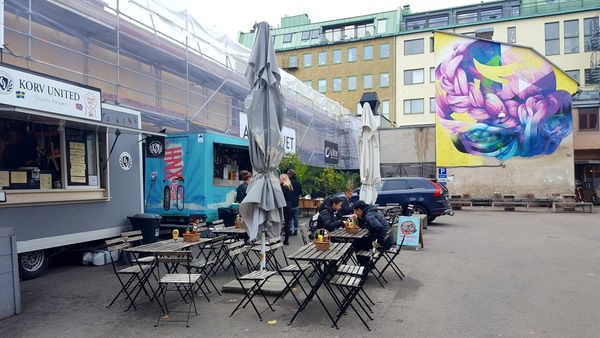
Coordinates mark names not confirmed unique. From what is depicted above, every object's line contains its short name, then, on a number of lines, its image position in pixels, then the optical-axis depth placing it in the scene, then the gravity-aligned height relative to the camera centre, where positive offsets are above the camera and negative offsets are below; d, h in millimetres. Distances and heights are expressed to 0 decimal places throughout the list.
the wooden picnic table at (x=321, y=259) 5082 -1073
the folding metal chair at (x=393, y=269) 6805 -1764
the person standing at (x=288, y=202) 10451 -872
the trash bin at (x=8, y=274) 5156 -1199
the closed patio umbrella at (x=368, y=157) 11078 +230
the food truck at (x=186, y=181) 10648 -293
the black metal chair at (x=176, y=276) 5008 -1274
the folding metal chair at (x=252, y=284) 5215 -1513
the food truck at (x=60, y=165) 6816 +99
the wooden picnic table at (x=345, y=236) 6730 -1067
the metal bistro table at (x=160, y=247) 5574 -1058
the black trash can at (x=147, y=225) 8844 -1105
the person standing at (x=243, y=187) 10195 -435
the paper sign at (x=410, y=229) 9922 -1424
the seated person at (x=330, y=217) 7484 -858
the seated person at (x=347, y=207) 9174 -864
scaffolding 9078 +2934
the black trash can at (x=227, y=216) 11070 -1190
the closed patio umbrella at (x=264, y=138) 6152 +415
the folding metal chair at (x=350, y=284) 4926 -1324
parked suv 14406 -984
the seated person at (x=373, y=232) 6480 -973
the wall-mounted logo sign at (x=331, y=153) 24016 +767
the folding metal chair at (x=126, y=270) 5570 -1276
